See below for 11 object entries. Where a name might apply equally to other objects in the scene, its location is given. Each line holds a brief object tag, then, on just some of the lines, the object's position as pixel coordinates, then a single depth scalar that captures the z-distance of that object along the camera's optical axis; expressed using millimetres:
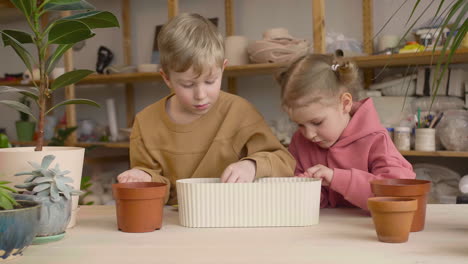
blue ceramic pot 747
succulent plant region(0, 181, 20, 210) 784
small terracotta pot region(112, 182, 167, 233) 970
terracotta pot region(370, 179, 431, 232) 927
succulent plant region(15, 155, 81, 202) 890
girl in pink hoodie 1371
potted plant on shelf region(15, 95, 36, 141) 4051
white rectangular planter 967
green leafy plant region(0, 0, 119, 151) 967
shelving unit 2633
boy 1320
